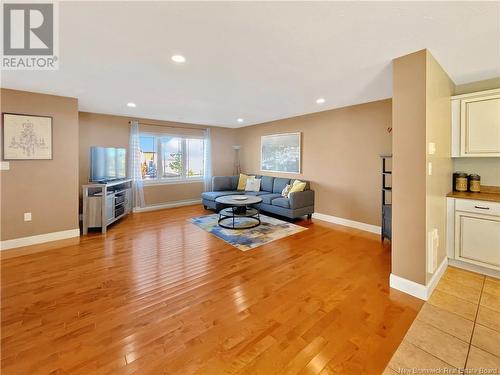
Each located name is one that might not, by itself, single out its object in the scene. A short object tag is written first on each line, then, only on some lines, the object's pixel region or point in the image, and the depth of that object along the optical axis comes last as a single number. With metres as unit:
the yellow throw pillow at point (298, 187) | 4.86
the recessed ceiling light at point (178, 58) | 2.26
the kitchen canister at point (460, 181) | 2.90
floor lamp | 7.47
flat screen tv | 4.28
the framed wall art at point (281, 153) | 5.49
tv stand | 3.97
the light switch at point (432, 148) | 2.14
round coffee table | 4.35
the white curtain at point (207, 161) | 6.73
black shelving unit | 3.35
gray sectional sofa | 4.68
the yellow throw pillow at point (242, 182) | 6.42
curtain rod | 5.63
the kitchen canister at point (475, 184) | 2.82
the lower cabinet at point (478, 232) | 2.40
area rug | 3.56
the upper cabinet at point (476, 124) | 2.55
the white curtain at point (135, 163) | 5.48
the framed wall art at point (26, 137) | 3.27
